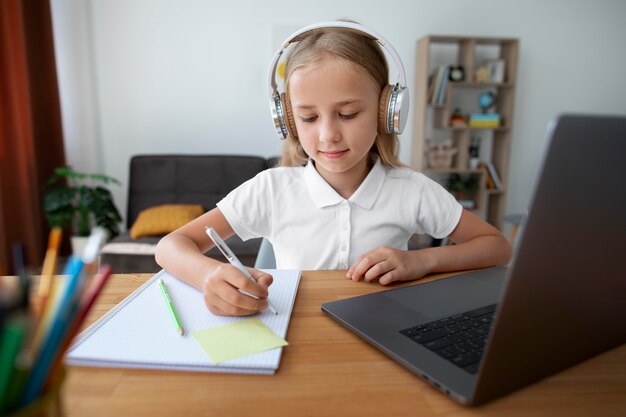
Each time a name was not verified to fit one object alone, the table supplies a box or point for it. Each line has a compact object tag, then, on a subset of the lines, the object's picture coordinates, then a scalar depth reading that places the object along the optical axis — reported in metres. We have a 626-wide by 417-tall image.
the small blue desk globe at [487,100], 3.41
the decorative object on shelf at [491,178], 3.55
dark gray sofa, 2.83
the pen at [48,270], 0.25
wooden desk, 0.38
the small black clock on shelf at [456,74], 3.30
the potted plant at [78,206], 2.59
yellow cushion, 2.41
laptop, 0.30
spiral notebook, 0.45
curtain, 2.45
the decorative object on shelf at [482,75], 3.41
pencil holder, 0.23
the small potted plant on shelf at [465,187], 3.52
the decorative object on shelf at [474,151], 3.57
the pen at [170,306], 0.53
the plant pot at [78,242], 2.71
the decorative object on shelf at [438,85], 3.29
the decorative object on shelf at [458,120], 3.38
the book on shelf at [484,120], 3.41
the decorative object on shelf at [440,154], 3.48
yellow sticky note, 0.47
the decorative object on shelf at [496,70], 3.37
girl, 0.80
